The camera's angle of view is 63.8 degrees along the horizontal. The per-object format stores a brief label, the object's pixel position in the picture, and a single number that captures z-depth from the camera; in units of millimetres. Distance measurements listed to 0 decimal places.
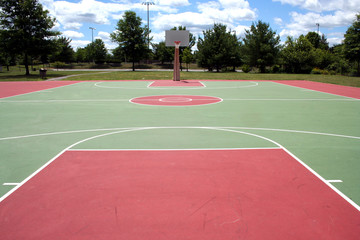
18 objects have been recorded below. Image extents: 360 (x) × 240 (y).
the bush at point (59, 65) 65031
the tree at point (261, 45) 45688
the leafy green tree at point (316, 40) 76862
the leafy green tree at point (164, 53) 71781
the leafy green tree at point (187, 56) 59031
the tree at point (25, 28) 34175
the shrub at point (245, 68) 47888
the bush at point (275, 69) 48391
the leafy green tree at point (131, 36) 55688
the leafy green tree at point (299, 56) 46656
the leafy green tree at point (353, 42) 40644
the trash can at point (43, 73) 31545
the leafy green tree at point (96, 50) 72900
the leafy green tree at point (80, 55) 85962
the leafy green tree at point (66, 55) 75462
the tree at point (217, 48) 48969
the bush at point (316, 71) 45328
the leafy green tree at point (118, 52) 56156
